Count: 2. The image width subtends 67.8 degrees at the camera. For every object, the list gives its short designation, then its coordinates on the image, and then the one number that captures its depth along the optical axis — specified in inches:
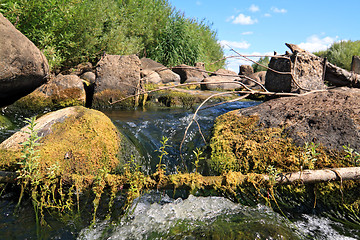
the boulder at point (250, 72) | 514.5
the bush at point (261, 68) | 964.7
